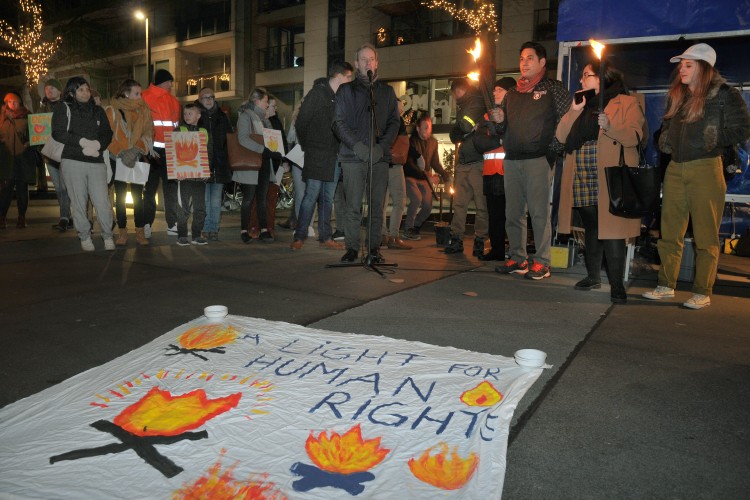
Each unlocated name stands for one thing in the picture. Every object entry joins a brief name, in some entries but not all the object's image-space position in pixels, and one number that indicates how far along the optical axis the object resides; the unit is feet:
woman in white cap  13.56
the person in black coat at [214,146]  24.12
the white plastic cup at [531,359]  8.70
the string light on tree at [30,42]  63.52
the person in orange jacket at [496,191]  20.33
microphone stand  17.71
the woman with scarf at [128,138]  22.02
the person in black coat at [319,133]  21.90
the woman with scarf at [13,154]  27.68
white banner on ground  5.64
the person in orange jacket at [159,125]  23.40
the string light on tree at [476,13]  56.80
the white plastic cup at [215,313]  11.00
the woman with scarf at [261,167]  24.22
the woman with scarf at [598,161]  14.64
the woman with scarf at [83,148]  19.63
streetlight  60.57
